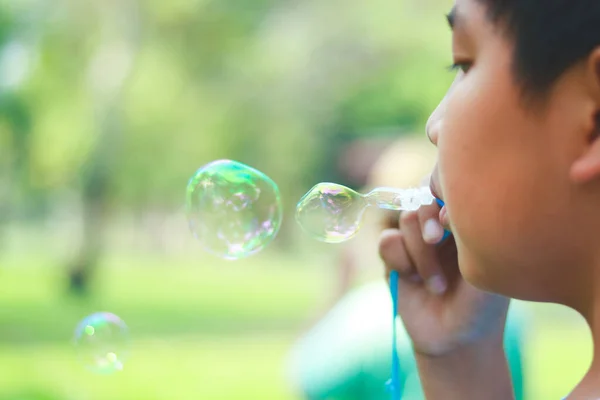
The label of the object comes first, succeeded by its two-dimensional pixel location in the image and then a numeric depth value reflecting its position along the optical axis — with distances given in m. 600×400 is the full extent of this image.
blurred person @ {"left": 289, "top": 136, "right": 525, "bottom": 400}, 1.60
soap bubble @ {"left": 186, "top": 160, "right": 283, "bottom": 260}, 1.23
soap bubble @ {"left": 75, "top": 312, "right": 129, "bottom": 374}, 1.53
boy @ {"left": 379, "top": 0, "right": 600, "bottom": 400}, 0.77
